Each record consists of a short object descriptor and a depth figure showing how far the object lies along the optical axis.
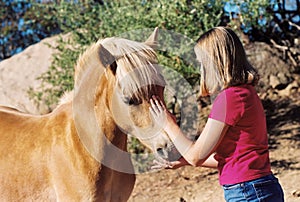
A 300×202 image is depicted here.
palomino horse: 2.85
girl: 2.49
